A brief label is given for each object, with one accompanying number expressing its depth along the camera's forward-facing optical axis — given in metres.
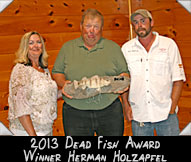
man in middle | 1.67
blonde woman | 1.56
